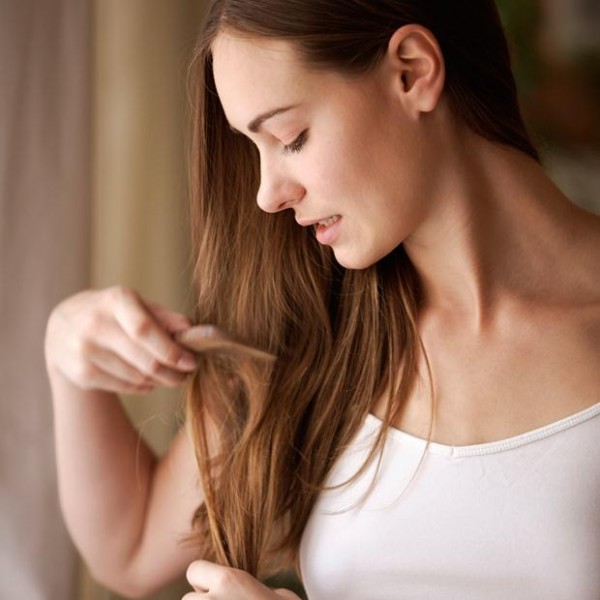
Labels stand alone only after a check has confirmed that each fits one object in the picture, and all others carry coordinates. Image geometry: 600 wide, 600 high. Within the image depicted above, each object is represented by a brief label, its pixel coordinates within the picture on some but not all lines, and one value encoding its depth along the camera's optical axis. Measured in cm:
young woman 117
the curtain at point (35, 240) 137
